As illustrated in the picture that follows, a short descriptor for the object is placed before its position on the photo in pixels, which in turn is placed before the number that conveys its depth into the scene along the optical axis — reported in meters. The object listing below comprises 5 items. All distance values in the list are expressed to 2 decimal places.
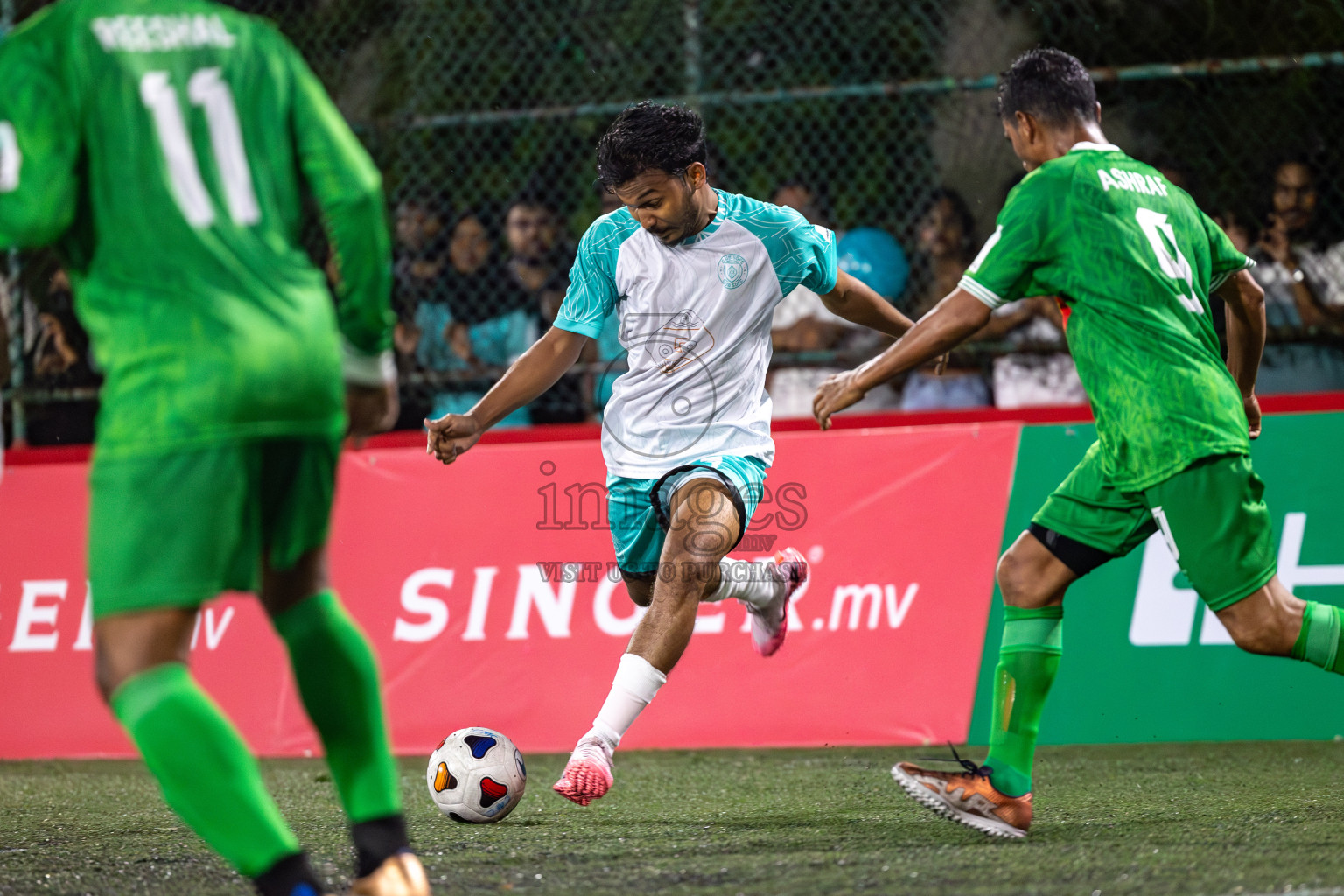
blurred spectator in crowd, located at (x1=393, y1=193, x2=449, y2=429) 15.29
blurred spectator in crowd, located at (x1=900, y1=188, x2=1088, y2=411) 14.04
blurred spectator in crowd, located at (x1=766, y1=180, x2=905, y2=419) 14.34
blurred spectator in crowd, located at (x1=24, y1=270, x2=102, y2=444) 15.55
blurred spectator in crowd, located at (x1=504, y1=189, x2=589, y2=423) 14.86
